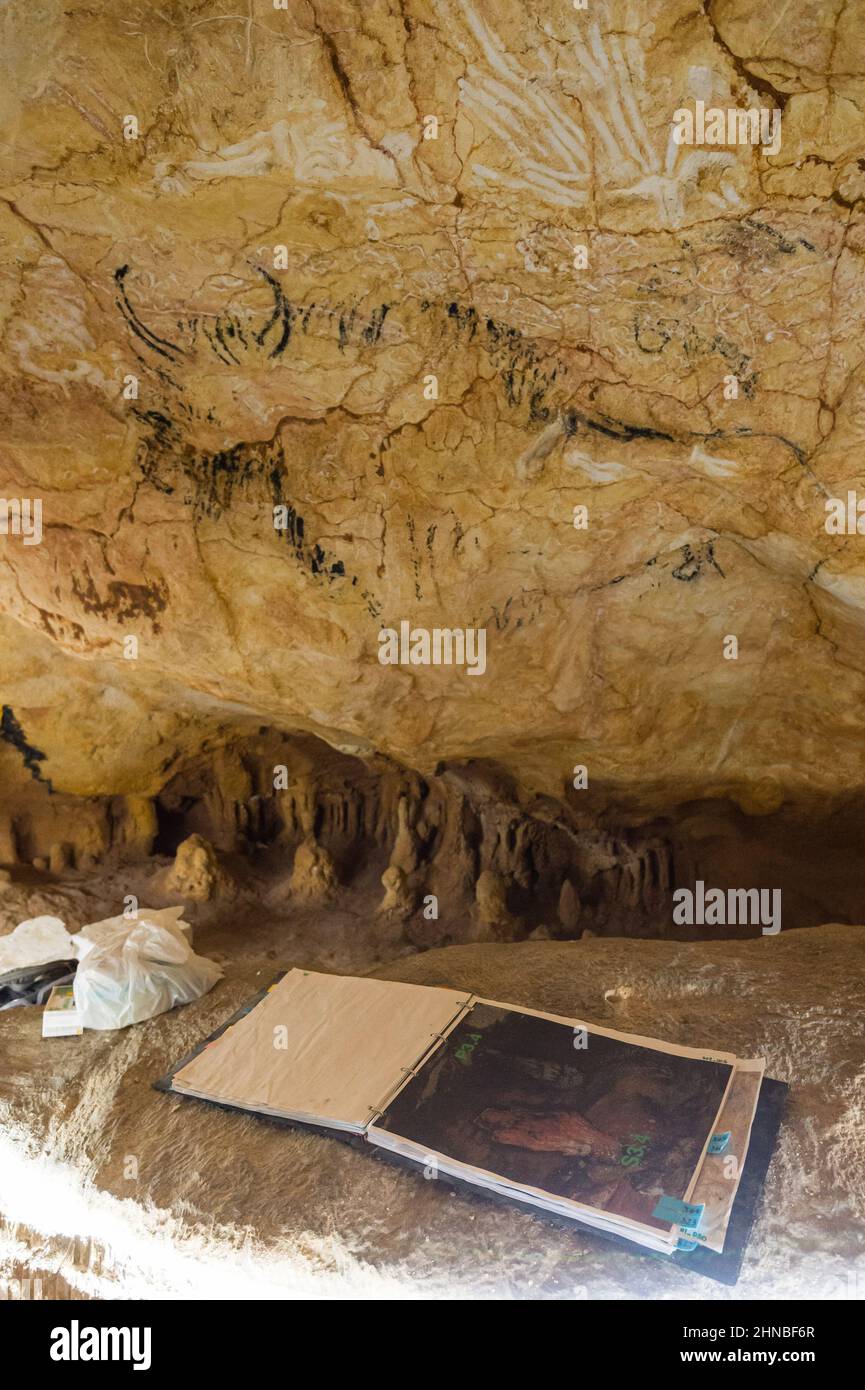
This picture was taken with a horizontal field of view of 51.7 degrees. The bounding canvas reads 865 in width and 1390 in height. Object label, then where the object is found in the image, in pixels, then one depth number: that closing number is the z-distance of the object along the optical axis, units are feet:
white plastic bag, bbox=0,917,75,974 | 11.25
